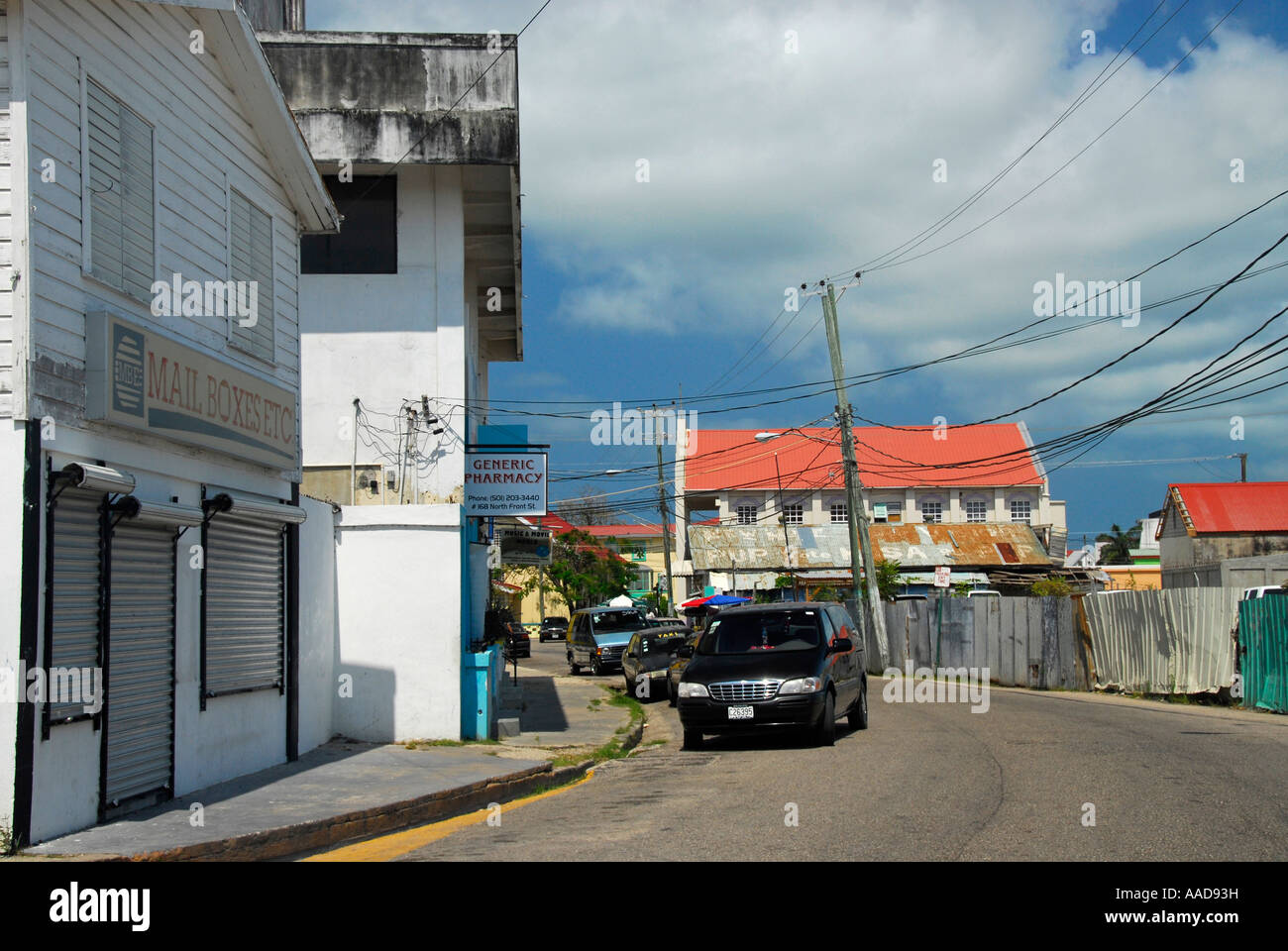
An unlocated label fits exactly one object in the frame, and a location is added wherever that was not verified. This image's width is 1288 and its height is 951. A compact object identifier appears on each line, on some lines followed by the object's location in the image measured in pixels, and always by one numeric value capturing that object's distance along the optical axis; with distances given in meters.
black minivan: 14.36
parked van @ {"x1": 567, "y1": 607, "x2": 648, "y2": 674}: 34.28
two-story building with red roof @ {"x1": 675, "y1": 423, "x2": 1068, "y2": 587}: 68.31
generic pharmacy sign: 16.95
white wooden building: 8.20
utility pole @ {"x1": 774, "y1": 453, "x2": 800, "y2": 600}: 50.69
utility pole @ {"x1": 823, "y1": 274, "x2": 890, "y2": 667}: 31.61
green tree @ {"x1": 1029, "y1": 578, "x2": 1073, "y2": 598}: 45.18
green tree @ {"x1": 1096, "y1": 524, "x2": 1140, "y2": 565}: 109.00
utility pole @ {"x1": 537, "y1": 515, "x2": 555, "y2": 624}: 70.06
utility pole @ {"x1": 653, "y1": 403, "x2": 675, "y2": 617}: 49.16
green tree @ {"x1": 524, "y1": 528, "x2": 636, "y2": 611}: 67.31
